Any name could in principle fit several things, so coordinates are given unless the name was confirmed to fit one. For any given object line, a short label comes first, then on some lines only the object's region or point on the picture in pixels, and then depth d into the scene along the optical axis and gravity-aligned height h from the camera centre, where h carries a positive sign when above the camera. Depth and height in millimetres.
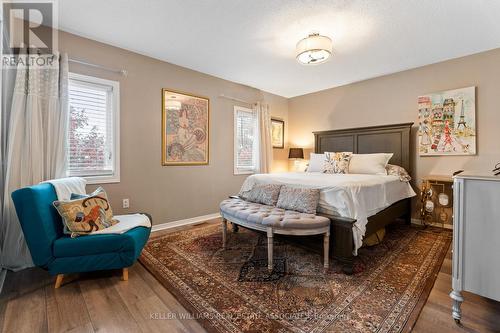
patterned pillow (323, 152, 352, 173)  3600 +28
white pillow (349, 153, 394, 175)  3381 +19
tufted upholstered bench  1981 -532
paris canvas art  3121 +614
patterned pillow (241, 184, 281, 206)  2586 -357
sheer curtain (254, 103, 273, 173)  4547 +544
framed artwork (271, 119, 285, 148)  5102 +727
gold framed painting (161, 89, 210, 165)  3369 +565
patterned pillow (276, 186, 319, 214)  2268 -372
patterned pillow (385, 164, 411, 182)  3316 -117
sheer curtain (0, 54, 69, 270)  2082 +276
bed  2113 -306
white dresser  1355 -459
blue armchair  1691 -632
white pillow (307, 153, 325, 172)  3977 +21
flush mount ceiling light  2445 +1286
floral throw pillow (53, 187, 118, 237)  1835 -436
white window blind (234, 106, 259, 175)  4328 +464
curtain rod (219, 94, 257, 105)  4063 +1236
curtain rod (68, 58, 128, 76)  2599 +1198
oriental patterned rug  1457 -997
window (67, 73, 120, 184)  2646 +429
